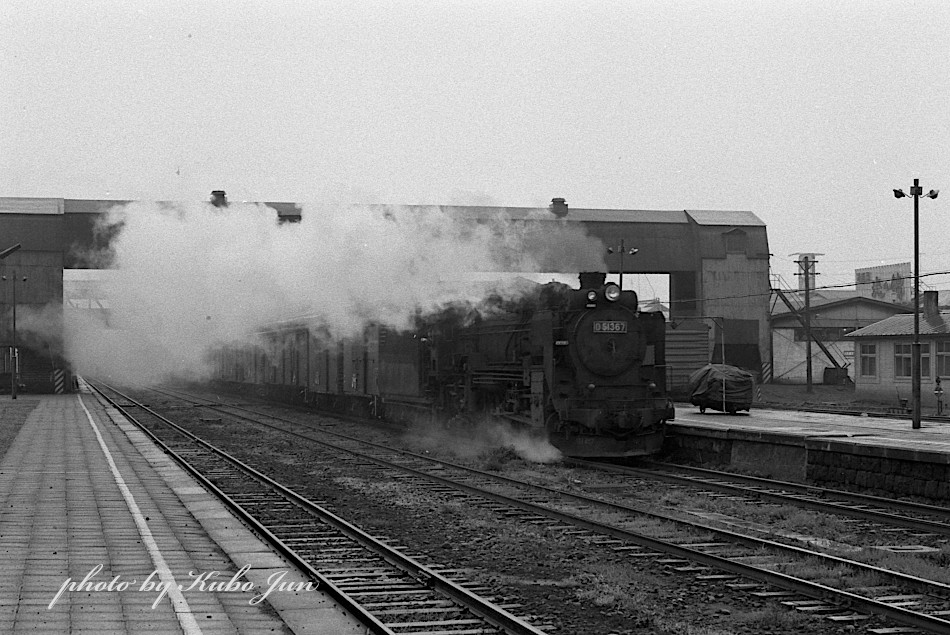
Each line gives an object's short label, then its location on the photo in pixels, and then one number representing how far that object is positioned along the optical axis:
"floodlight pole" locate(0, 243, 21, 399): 45.38
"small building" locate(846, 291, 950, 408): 37.38
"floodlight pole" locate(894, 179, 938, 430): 27.44
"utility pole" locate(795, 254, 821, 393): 50.00
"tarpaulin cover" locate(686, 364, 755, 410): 32.03
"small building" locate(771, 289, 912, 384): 66.06
